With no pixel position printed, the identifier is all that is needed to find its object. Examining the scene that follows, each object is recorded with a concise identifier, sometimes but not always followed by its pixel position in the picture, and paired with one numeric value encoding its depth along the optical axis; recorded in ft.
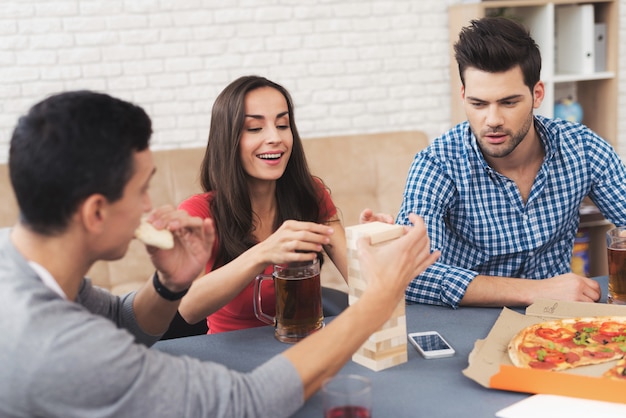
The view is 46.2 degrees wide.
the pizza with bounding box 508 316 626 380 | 4.64
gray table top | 4.33
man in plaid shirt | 7.31
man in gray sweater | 3.51
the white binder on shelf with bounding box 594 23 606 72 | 13.55
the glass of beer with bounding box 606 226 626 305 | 5.78
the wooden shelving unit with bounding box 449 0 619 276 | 13.17
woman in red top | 6.97
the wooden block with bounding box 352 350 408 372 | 4.90
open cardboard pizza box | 4.24
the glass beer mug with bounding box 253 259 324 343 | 5.35
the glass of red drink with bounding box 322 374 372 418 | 3.77
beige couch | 11.46
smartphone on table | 5.06
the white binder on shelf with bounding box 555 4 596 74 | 13.35
